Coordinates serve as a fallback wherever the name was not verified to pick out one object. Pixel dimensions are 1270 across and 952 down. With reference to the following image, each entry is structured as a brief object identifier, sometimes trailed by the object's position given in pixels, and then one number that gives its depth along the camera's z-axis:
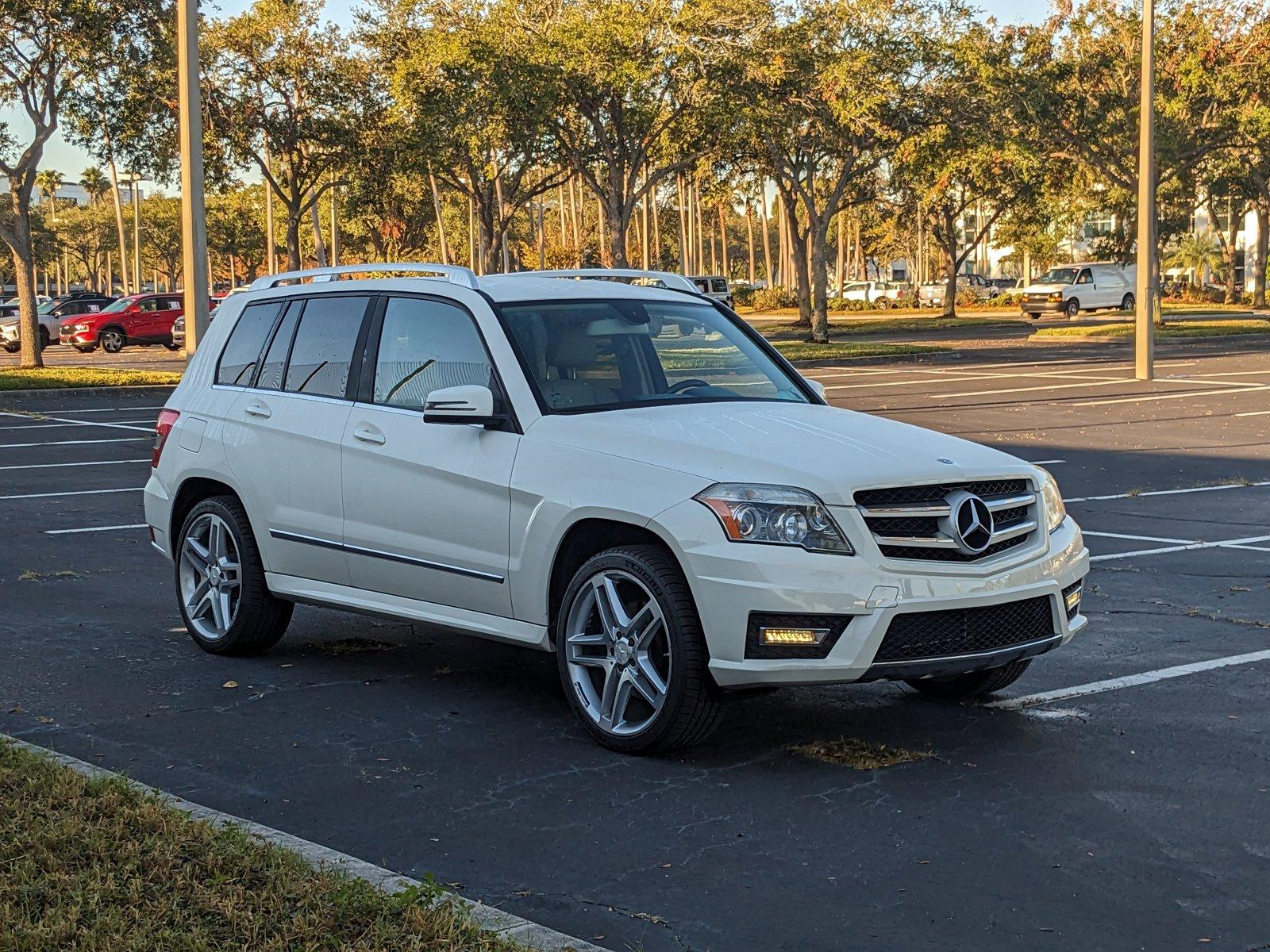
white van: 59.78
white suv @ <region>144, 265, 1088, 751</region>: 5.58
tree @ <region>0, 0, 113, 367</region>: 31.94
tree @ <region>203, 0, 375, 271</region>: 42.12
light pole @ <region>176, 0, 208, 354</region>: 20.69
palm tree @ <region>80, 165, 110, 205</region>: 112.62
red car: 50.38
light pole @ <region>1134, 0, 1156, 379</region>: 26.41
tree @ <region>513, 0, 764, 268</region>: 36.78
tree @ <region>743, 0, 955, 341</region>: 39.53
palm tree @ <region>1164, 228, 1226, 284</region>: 91.44
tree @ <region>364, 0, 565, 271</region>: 38.19
